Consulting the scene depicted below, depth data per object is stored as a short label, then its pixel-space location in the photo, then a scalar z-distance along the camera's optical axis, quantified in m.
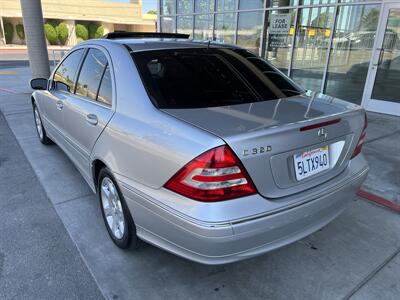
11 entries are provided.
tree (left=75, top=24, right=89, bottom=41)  40.00
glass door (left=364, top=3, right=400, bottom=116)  6.84
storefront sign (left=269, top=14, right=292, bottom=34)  8.98
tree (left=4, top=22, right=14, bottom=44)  36.92
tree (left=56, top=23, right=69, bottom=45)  37.75
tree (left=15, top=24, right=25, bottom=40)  37.67
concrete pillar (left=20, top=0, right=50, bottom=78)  8.88
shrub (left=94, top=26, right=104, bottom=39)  41.26
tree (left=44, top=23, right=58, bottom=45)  36.53
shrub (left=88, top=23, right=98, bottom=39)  42.48
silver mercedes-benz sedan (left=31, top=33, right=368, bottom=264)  1.89
